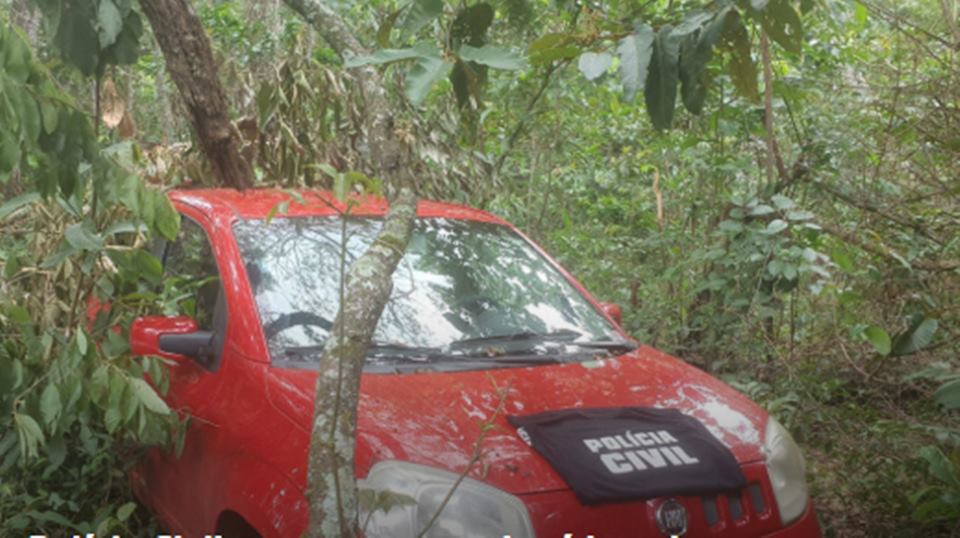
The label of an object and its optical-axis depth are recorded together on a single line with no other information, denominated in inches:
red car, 113.7
